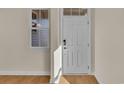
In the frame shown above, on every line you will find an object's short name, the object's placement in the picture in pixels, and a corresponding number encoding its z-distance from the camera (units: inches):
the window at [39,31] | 130.2
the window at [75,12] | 129.3
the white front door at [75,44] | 129.2
